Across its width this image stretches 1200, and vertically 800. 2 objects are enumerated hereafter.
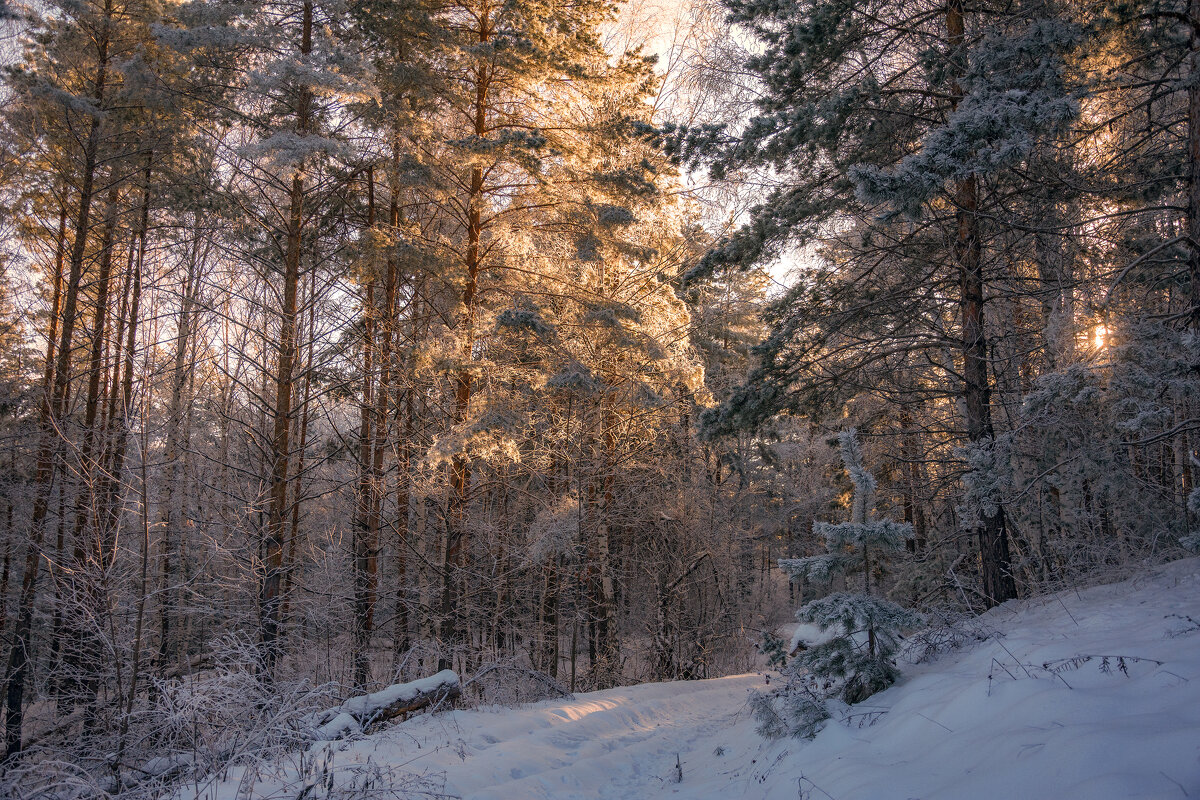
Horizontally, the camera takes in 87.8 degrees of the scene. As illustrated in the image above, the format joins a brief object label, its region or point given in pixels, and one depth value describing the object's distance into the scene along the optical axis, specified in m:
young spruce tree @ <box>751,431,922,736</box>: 4.91
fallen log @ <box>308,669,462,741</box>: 5.68
